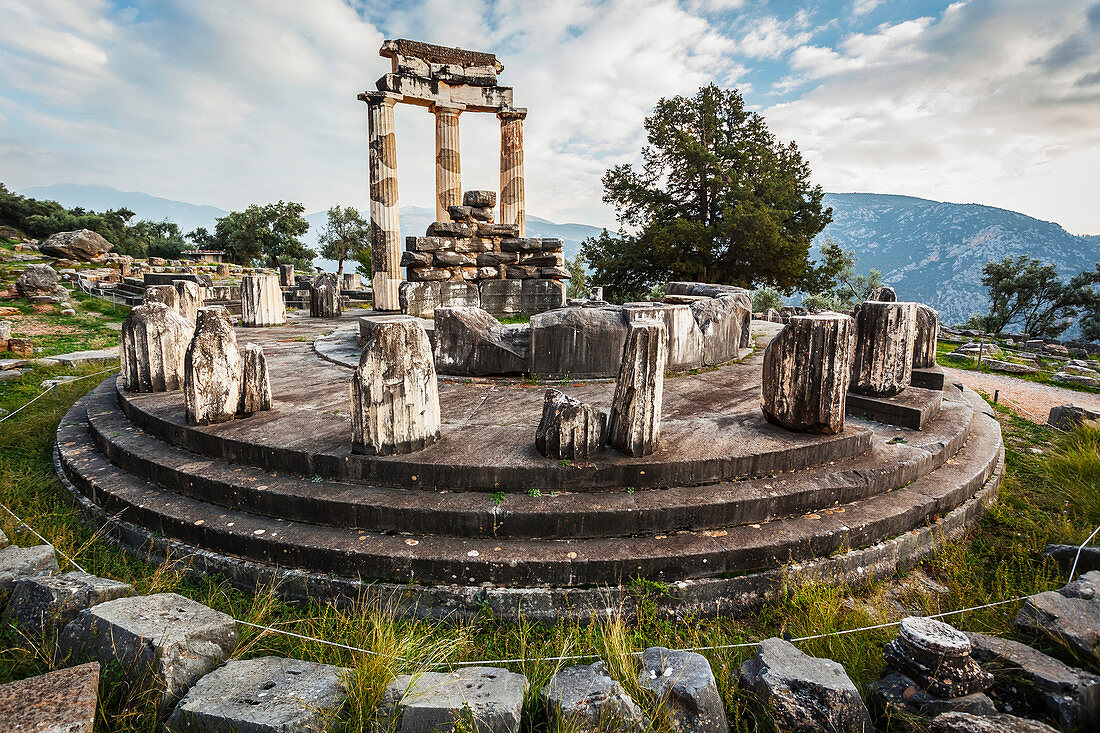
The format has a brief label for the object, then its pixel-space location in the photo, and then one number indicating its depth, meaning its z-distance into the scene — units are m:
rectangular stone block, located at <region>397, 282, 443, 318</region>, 9.66
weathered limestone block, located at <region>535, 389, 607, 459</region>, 3.16
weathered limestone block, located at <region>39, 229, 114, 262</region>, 23.36
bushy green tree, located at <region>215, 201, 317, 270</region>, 37.56
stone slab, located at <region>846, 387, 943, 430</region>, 4.41
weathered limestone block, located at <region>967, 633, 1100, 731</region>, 1.84
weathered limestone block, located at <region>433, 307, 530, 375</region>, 5.36
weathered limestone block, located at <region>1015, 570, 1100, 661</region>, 2.14
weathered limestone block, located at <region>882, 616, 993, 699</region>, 1.94
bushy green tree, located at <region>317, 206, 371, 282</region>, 45.19
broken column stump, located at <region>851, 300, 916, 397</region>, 4.47
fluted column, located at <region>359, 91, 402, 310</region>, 13.37
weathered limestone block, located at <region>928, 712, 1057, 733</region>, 1.67
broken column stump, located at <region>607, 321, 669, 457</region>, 3.17
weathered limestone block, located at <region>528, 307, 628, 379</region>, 5.25
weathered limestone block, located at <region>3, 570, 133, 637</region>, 2.26
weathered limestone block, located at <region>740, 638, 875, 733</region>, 1.88
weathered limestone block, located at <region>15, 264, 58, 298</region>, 13.66
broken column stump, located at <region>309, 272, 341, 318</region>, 11.17
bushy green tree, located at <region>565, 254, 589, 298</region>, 22.47
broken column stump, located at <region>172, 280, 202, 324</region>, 7.30
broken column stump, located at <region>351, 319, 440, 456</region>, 3.09
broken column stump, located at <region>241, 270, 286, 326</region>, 9.42
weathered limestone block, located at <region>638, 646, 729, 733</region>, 1.86
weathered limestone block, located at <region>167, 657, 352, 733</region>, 1.78
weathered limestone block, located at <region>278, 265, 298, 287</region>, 23.56
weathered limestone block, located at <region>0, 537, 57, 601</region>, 2.47
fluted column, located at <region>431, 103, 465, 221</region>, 14.22
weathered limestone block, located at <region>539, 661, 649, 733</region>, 1.82
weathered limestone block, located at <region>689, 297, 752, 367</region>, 6.18
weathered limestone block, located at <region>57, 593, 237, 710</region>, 1.97
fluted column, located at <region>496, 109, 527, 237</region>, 14.00
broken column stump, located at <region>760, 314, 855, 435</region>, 3.55
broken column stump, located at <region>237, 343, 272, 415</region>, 4.04
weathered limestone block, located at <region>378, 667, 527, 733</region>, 1.81
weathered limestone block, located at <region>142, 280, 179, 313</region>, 6.69
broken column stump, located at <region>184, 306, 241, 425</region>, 3.69
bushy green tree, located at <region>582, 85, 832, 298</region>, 19.88
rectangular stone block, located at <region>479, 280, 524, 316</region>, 10.35
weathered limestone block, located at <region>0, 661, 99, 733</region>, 1.66
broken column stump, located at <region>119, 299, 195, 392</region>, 4.64
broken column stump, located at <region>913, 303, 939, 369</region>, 5.42
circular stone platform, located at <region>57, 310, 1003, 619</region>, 2.68
